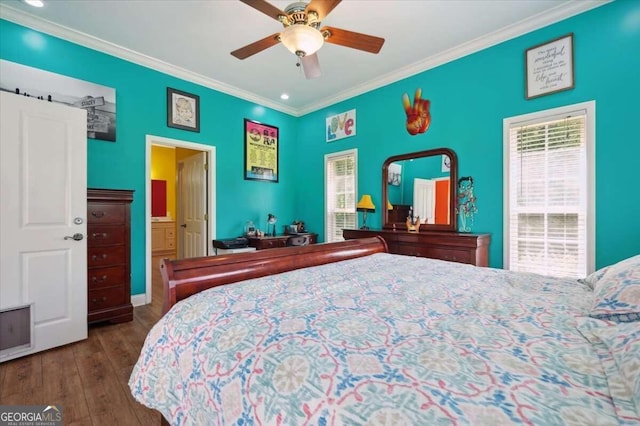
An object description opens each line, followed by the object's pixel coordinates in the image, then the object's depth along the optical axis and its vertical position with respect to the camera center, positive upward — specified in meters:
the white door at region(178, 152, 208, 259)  4.31 +0.06
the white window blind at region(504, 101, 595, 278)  2.55 +0.21
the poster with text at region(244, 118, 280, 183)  4.62 +1.02
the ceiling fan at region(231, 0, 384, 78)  1.96 +1.39
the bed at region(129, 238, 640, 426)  0.57 -0.38
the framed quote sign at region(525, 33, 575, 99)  2.63 +1.43
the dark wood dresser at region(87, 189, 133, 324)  2.82 -0.48
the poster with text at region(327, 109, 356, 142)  4.47 +1.42
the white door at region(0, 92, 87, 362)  2.21 -0.06
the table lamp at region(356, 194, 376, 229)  4.02 +0.07
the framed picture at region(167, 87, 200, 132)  3.76 +1.39
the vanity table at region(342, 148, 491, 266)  3.00 +0.02
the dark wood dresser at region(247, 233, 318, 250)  4.20 -0.49
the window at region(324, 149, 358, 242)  4.52 +0.32
